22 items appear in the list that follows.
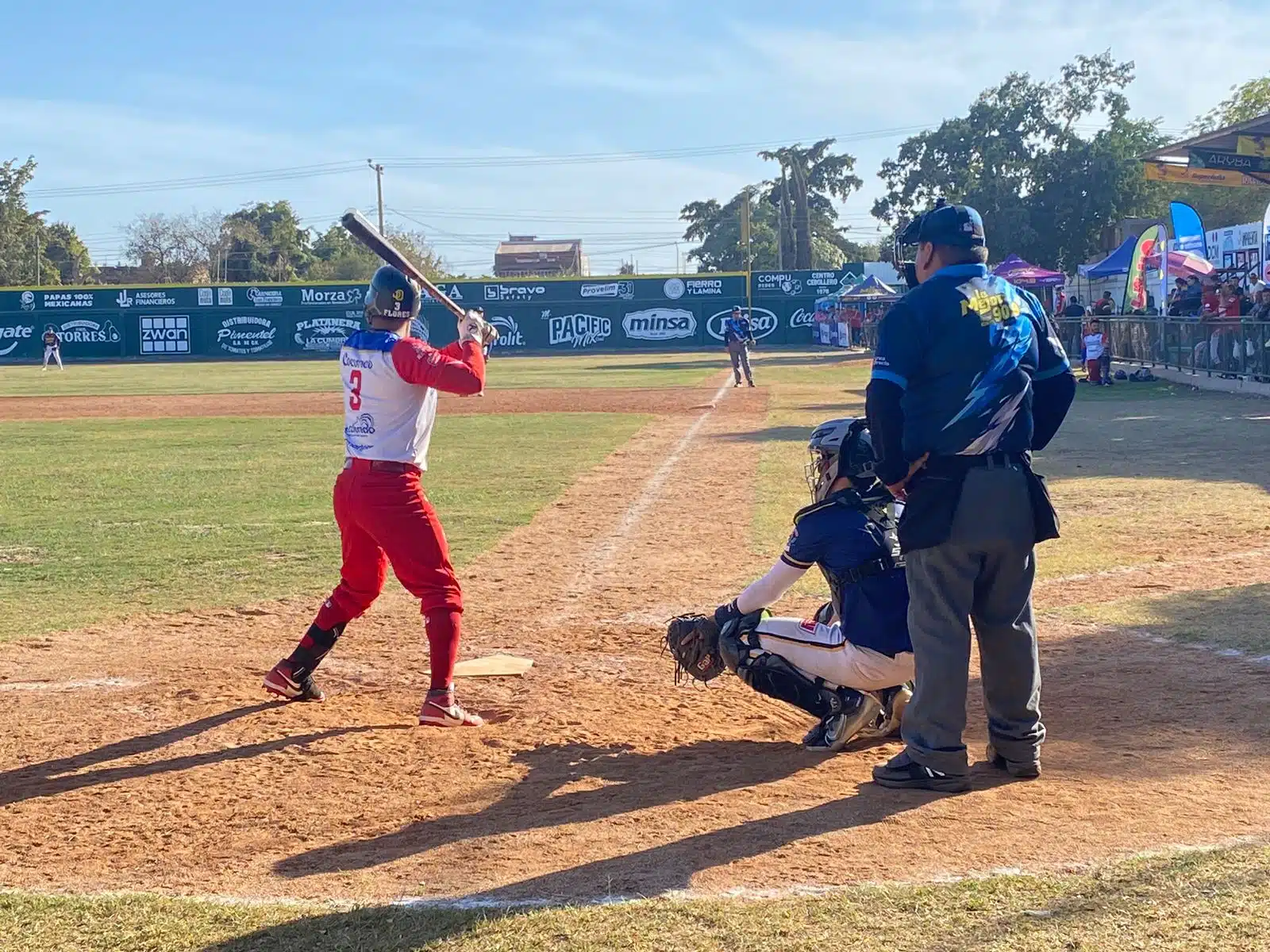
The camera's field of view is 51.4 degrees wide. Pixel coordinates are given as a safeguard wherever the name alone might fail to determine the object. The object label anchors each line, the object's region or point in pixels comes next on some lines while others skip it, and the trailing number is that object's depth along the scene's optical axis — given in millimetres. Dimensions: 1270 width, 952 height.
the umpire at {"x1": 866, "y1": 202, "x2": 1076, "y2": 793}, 4484
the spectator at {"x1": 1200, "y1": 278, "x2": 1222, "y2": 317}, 26588
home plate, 6582
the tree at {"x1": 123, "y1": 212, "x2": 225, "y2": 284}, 92938
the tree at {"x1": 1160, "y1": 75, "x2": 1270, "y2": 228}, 70250
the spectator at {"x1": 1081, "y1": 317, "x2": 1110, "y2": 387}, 28422
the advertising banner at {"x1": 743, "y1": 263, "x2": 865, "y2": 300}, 61562
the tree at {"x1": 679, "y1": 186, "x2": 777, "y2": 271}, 90000
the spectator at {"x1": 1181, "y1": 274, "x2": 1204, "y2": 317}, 27953
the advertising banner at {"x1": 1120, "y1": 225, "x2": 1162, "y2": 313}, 33188
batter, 5621
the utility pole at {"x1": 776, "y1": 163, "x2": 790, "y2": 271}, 84938
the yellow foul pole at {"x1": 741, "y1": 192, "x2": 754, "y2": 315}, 60556
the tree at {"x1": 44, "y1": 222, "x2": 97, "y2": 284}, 93312
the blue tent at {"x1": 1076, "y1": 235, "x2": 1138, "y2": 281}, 37344
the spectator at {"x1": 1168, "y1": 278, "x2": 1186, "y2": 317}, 28469
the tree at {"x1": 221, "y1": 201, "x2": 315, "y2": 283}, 92250
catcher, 5000
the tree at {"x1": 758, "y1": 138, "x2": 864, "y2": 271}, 86250
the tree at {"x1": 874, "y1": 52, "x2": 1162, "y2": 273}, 59688
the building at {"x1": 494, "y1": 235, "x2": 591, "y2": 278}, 113938
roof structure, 25516
